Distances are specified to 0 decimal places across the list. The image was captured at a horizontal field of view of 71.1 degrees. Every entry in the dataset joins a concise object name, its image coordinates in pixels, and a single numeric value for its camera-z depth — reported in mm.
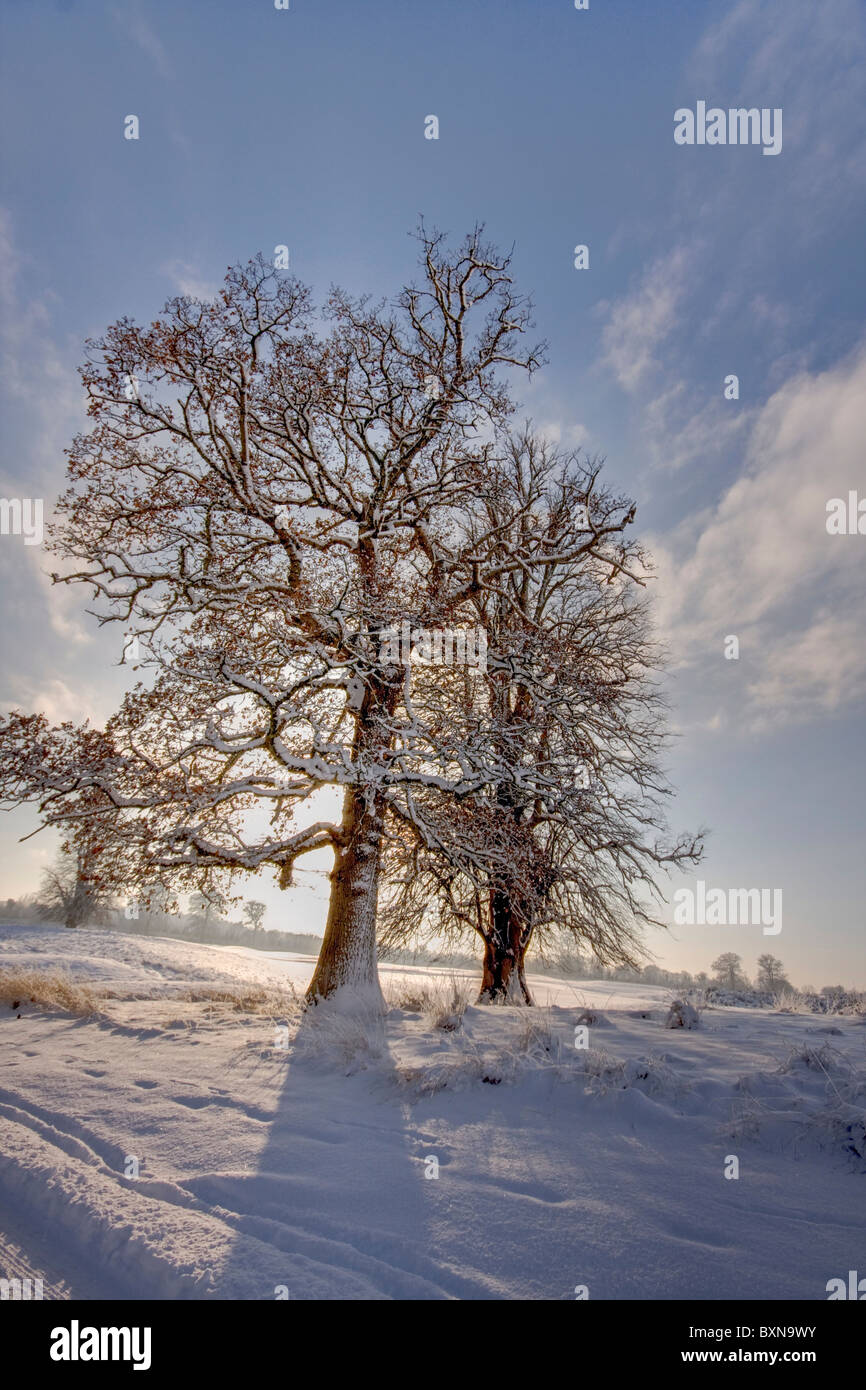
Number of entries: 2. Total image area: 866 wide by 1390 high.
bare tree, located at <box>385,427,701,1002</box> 9625
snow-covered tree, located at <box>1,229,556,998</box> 8109
